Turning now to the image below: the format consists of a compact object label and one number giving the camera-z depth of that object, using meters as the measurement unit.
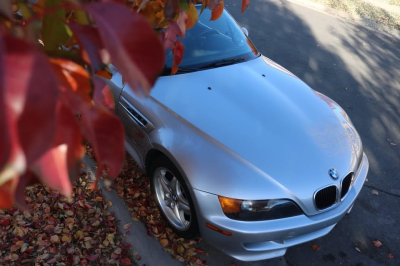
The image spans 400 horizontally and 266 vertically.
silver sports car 2.22
